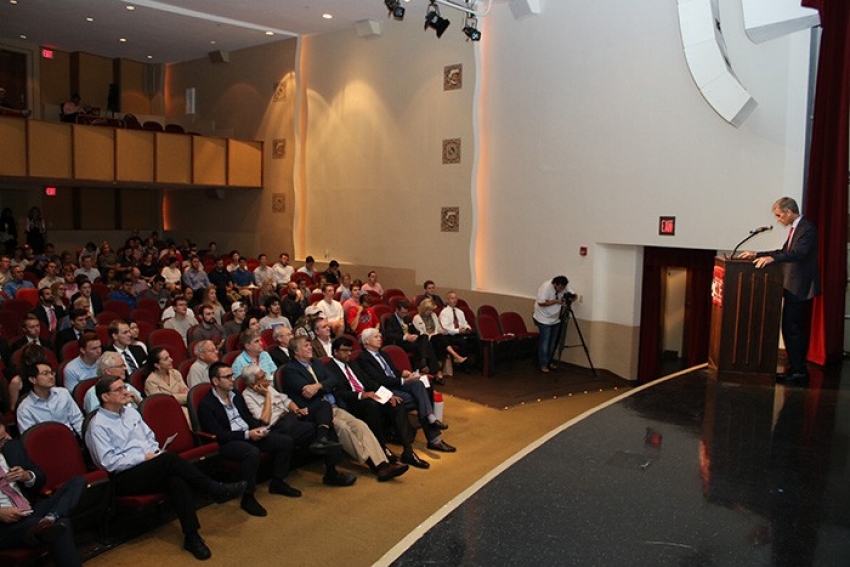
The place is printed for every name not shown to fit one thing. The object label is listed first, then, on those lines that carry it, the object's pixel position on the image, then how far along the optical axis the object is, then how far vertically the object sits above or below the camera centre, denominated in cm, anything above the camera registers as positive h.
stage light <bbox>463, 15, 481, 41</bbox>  857 +220
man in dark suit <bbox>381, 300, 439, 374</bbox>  792 -130
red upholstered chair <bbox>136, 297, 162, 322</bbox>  831 -106
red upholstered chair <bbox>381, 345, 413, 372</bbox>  665 -125
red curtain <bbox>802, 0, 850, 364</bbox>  590 +48
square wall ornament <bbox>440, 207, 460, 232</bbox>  1050 +2
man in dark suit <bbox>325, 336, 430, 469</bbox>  570 -142
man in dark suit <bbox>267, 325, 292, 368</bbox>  608 -111
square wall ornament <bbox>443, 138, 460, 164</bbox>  1040 +99
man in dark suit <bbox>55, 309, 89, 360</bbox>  620 -103
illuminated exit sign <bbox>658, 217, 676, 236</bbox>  814 +2
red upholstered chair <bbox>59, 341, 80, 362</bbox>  588 -114
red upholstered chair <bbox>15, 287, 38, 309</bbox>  809 -97
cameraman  882 -108
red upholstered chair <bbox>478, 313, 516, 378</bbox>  850 -139
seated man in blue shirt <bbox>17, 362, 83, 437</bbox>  432 -117
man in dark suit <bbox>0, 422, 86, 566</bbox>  348 -147
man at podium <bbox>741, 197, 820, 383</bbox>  487 -29
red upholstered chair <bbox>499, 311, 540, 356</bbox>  898 -132
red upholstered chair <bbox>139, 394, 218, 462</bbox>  460 -136
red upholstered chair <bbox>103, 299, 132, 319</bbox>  815 -106
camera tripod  885 -127
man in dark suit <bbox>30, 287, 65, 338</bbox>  695 -98
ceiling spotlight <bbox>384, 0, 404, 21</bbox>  769 +221
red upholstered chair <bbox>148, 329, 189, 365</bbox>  641 -115
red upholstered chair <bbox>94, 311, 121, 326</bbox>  736 -108
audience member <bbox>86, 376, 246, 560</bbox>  414 -142
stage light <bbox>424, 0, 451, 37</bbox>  789 +215
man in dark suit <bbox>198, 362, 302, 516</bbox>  471 -145
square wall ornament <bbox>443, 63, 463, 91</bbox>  1031 +202
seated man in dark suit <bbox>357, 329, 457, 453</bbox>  609 -139
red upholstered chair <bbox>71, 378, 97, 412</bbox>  483 -119
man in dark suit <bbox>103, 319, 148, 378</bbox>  570 -107
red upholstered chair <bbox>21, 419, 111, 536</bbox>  393 -139
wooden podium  491 -61
